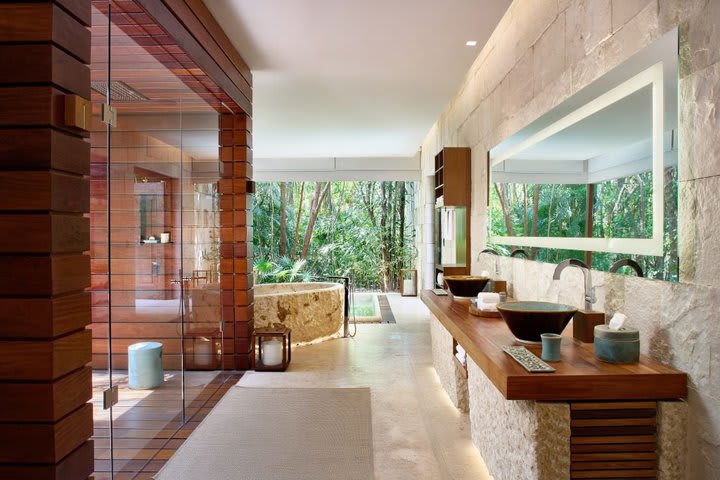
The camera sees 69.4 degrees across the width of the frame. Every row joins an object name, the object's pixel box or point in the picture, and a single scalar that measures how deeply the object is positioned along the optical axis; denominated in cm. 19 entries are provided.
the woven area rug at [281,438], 282
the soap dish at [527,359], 182
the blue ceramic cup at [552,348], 197
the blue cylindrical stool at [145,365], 266
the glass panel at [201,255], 363
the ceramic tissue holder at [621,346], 192
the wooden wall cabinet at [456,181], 516
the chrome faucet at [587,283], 232
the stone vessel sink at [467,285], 368
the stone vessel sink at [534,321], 219
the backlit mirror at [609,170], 185
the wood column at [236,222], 460
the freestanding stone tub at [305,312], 582
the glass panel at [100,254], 221
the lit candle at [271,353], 491
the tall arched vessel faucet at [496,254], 404
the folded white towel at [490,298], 309
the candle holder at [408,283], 1083
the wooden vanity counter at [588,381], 176
